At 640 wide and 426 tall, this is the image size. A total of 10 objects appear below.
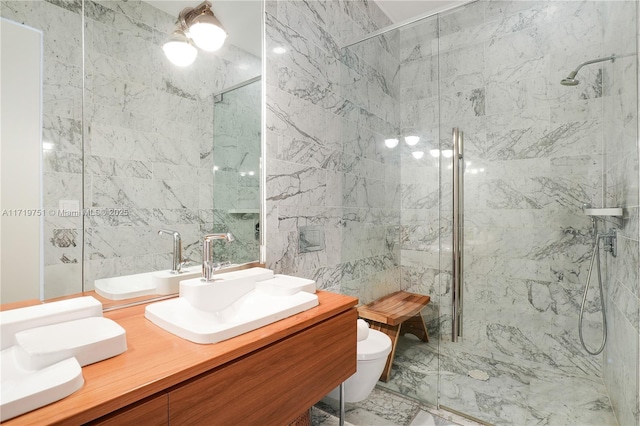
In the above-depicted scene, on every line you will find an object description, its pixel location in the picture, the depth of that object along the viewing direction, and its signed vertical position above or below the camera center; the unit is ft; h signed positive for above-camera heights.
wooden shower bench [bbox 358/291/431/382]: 6.44 -2.17
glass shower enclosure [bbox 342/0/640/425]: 5.51 +0.18
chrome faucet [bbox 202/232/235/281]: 4.02 -0.57
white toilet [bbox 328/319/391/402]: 5.36 -2.72
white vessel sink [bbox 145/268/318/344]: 3.01 -1.08
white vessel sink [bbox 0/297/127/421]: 1.90 -1.02
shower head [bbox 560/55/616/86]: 5.53 +2.34
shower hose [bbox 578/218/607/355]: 5.54 -1.51
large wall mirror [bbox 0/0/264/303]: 3.06 +0.84
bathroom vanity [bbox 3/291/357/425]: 2.06 -1.30
